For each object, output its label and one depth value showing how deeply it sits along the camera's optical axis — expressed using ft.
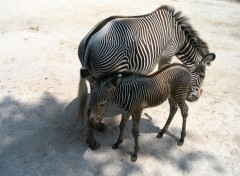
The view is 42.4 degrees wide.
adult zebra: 16.69
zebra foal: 14.70
